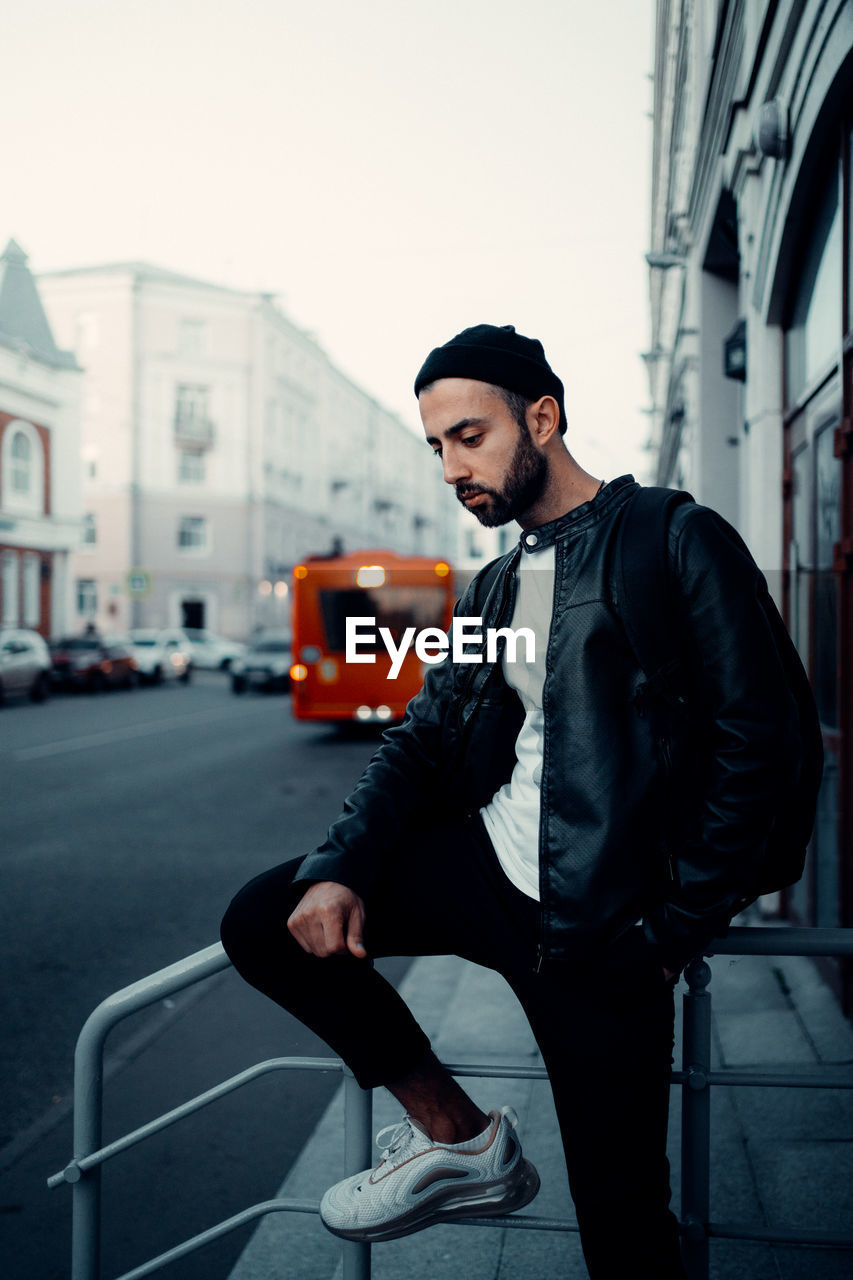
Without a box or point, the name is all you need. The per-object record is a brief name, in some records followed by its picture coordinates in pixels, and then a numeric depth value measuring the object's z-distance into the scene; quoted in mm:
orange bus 16859
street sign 35781
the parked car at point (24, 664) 23000
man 1665
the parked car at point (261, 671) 27938
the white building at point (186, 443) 46125
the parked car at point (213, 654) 40656
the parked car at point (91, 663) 27906
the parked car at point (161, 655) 32500
